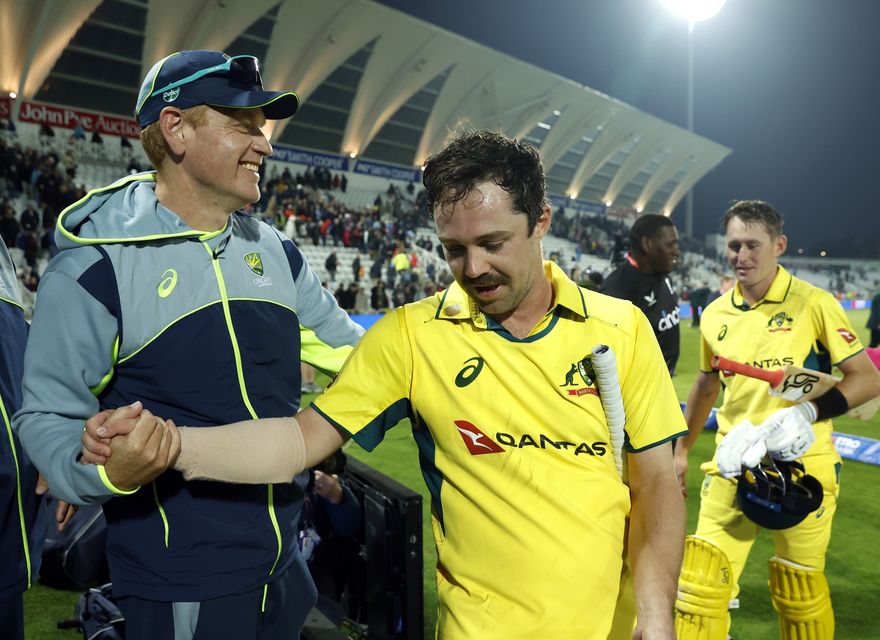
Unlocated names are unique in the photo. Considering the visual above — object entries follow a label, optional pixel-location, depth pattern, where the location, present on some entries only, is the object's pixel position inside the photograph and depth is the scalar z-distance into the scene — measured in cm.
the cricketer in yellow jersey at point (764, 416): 287
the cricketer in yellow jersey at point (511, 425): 154
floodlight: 4419
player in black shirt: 447
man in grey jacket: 165
